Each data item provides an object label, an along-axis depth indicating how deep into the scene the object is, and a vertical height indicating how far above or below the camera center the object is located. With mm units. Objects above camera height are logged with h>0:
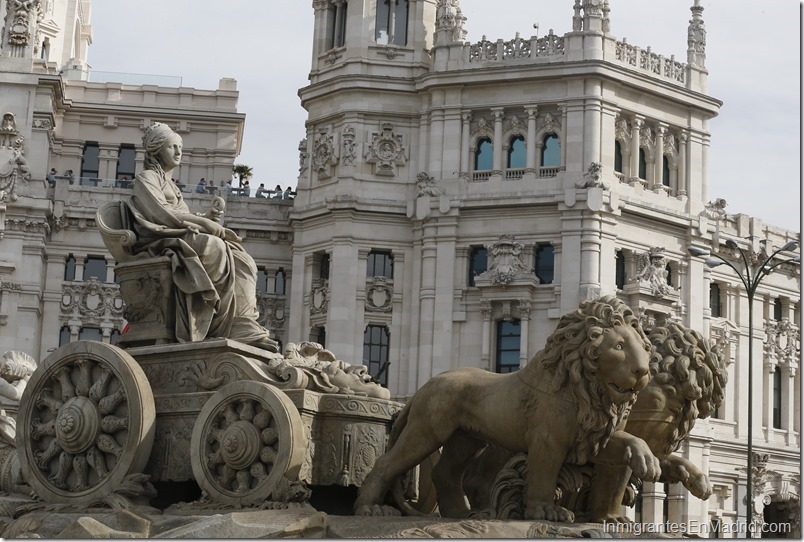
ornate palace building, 55438 +7624
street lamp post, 30930 +3194
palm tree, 69875 +10717
